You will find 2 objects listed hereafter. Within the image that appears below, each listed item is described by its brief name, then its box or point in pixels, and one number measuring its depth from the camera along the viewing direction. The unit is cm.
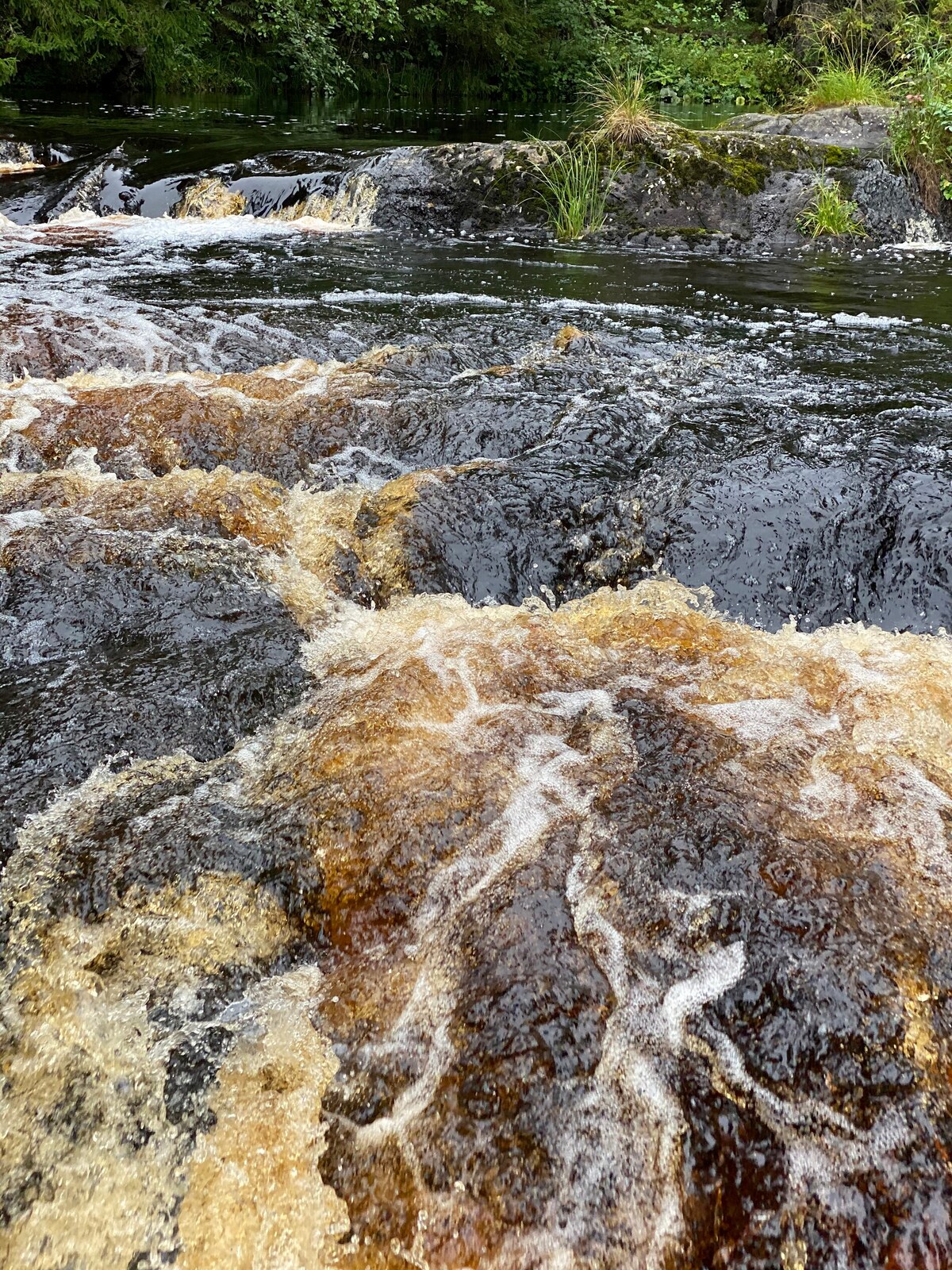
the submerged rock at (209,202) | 894
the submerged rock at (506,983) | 149
